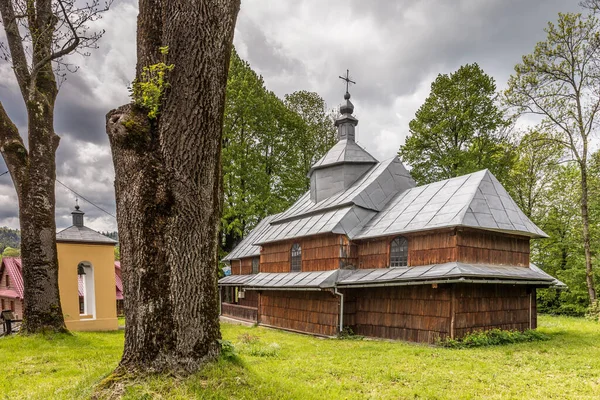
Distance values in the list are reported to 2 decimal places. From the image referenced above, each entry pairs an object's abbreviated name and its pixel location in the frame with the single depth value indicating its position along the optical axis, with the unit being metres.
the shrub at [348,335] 13.19
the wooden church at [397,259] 11.49
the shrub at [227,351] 4.51
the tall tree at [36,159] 9.16
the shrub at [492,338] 10.66
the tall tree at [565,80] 16.25
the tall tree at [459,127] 23.47
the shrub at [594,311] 16.64
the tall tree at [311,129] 31.23
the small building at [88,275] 13.18
